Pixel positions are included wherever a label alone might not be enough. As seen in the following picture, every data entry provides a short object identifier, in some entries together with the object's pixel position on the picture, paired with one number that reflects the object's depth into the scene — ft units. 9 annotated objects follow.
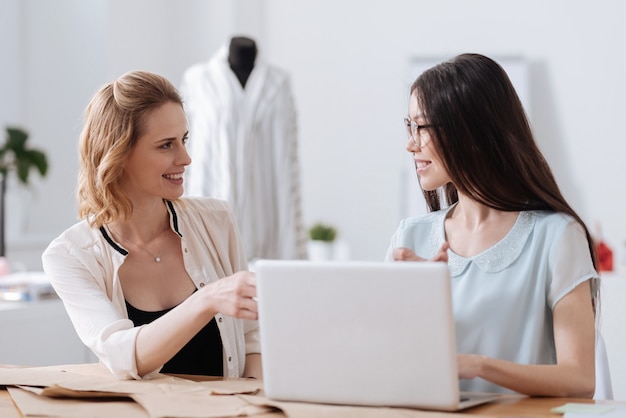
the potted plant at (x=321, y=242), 18.07
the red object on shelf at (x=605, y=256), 13.08
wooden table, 5.06
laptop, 4.80
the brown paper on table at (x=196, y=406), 5.08
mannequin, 13.09
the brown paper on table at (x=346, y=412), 4.87
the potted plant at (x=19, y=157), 14.85
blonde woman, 7.21
